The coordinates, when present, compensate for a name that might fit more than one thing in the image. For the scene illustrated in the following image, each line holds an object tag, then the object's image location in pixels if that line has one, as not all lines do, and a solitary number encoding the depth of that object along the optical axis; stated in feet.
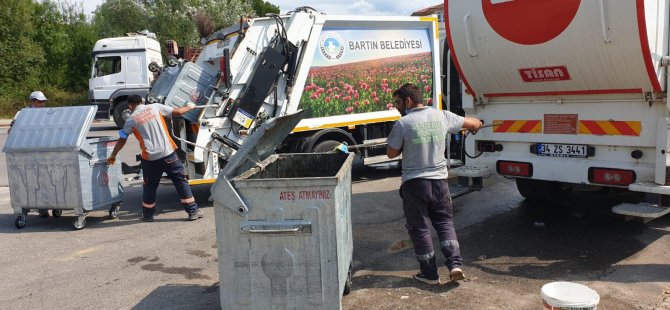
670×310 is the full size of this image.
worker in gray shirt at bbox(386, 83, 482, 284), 13.57
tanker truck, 14.24
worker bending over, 21.26
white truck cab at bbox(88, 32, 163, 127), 61.52
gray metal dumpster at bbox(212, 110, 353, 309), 10.71
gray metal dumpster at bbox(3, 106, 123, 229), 20.94
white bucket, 9.49
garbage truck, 23.44
